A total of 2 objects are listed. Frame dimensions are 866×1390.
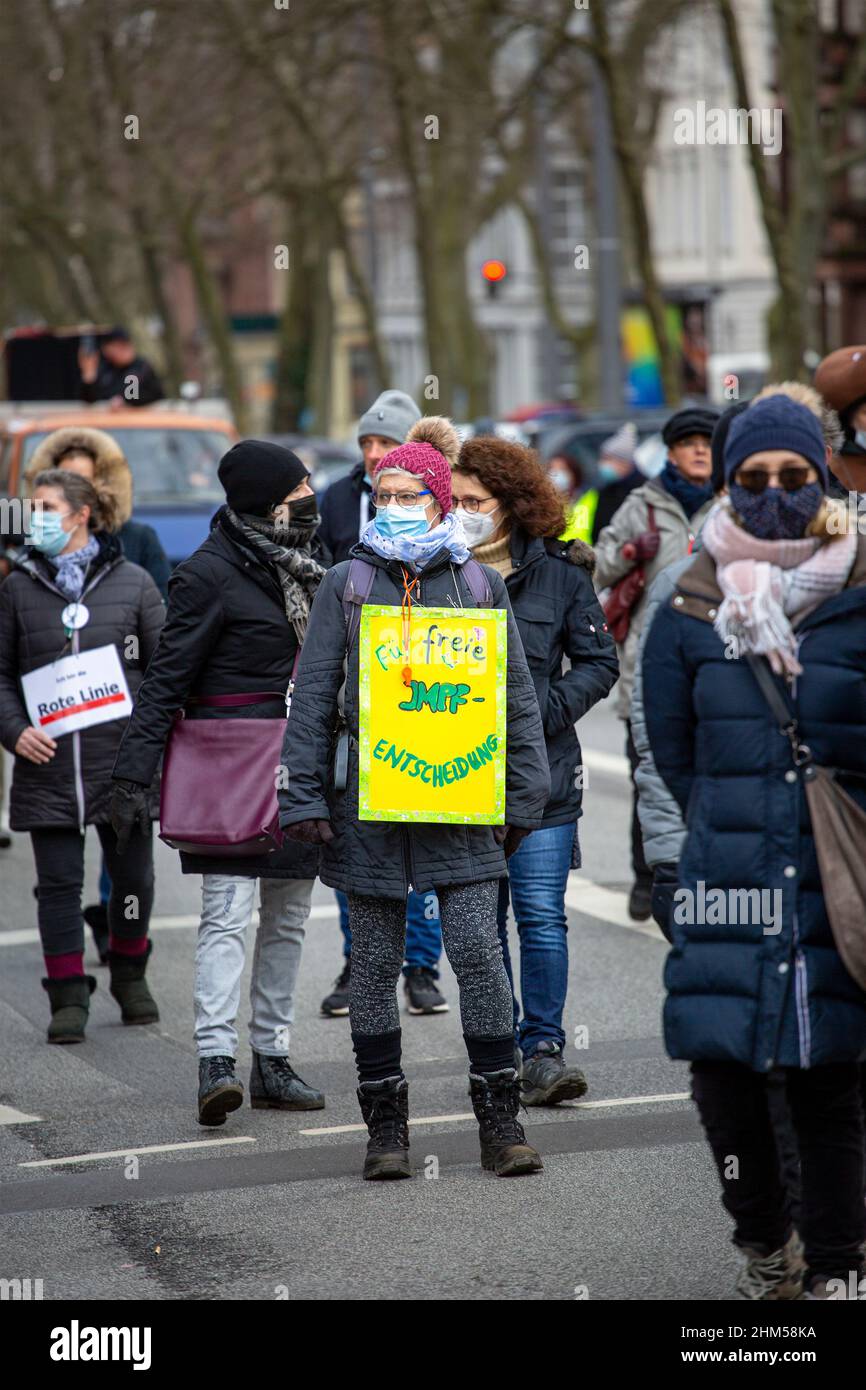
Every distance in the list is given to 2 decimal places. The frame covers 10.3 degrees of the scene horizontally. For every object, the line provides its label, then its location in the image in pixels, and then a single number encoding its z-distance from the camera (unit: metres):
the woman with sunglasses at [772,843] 8.89
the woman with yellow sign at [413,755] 11.56
